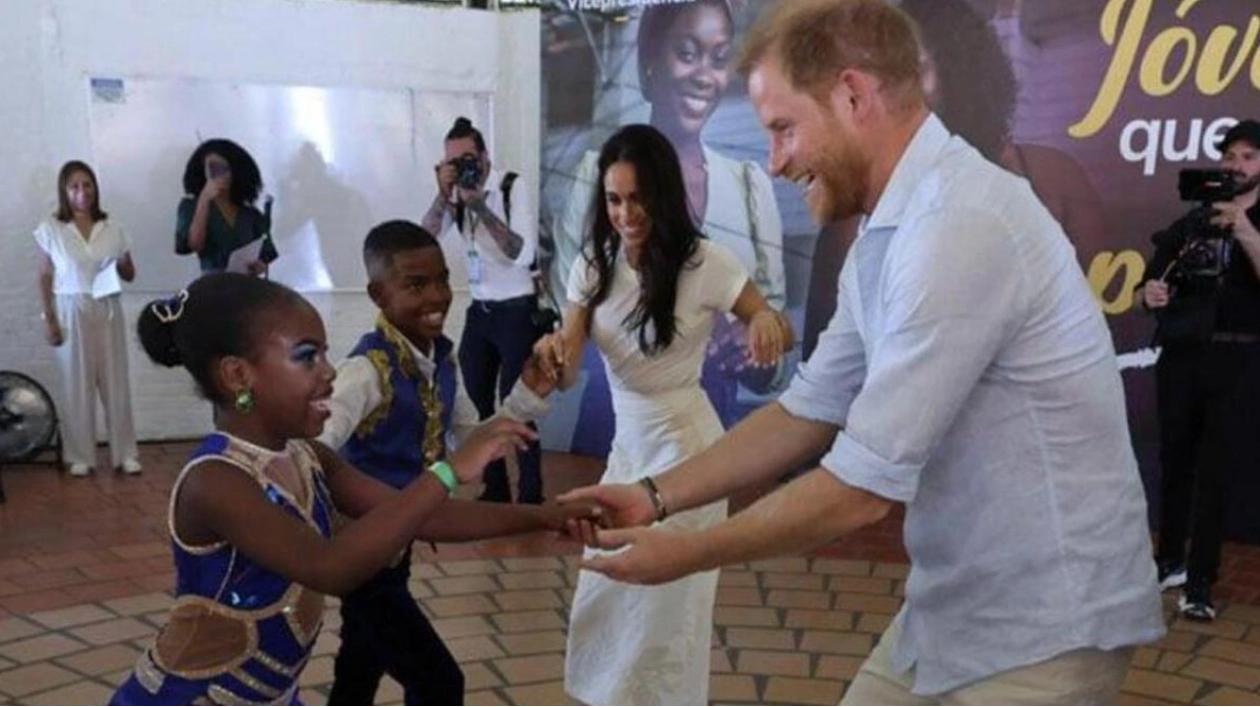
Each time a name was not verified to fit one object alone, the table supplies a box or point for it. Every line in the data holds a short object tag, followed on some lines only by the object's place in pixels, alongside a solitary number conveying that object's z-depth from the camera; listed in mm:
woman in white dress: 2963
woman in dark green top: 6141
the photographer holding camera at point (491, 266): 5645
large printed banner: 4891
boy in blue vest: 2459
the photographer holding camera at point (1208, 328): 4102
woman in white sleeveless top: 6027
